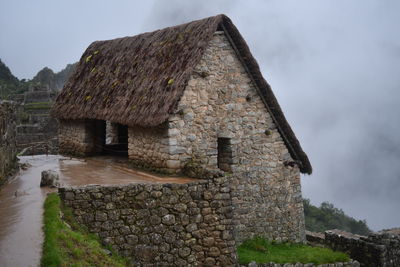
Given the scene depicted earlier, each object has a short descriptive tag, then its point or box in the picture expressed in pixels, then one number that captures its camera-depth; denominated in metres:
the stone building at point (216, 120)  11.27
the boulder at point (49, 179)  10.16
